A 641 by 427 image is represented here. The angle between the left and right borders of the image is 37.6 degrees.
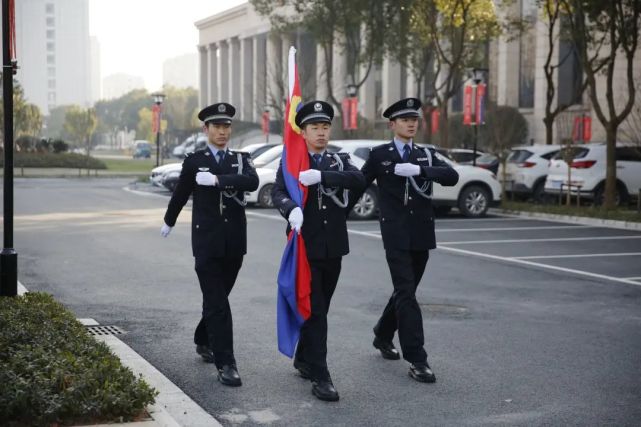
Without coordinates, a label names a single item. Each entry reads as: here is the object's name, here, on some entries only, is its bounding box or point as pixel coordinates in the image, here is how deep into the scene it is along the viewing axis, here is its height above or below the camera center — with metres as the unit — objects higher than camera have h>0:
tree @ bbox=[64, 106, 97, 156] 90.65 +3.20
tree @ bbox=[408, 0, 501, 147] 31.19 +4.72
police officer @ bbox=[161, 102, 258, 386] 6.46 -0.44
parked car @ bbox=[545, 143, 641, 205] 22.42 -0.43
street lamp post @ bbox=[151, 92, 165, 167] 38.84 +2.24
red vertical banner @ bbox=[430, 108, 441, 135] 41.78 +1.47
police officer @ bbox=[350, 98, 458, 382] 6.64 -0.40
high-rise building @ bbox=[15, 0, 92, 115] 187.88 +21.64
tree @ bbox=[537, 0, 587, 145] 29.34 +1.98
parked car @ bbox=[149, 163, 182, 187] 28.28 -0.59
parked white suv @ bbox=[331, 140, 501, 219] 20.12 -0.85
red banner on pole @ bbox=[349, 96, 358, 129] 35.75 +1.60
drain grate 8.00 -1.53
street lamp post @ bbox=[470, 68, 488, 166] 25.92 +2.15
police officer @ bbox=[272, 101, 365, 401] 6.15 -0.41
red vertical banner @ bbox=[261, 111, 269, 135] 46.36 +1.56
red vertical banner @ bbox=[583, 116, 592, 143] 36.47 +1.02
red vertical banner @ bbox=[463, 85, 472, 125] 28.15 +1.50
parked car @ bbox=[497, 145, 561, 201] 24.38 -0.42
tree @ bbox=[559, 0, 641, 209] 21.03 +2.48
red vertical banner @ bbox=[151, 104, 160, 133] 39.05 +1.54
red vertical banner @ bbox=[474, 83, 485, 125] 25.08 +1.37
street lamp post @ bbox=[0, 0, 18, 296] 8.19 -0.14
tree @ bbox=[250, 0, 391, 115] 35.28 +5.12
